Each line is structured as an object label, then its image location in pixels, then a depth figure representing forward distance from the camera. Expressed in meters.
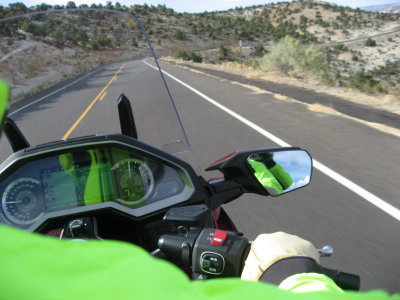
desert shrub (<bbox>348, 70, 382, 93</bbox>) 13.62
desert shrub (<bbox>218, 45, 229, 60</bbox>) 53.28
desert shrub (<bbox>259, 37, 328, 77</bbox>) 24.91
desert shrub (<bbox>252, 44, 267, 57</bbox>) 66.12
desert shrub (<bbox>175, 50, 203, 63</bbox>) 40.49
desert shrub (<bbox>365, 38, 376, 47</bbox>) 66.69
